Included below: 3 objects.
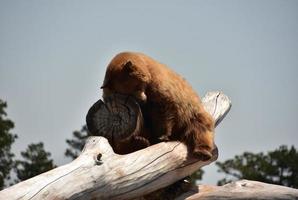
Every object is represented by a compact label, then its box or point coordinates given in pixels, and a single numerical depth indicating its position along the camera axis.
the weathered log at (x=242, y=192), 16.75
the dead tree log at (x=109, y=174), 13.50
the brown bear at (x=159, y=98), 17.59
